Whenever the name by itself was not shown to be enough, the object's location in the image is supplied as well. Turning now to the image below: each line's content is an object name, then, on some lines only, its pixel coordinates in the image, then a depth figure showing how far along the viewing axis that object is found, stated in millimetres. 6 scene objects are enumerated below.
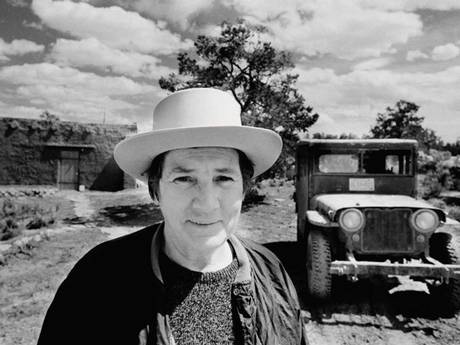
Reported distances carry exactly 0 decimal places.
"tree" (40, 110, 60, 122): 17347
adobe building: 16641
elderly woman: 1259
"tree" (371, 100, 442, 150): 35125
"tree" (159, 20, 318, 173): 11292
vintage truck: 3751
